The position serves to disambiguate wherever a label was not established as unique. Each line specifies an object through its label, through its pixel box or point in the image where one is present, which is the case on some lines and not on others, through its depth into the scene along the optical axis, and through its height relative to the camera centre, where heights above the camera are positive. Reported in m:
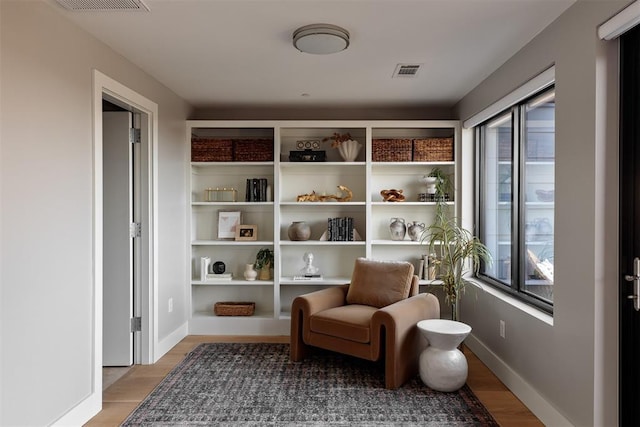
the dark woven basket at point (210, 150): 4.51 +0.67
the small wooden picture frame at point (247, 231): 4.63 -0.18
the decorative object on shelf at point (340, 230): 4.52 -0.16
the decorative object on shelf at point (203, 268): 4.52 -0.56
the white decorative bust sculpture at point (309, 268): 4.55 -0.57
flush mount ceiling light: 2.57 +1.07
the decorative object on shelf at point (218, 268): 4.62 -0.57
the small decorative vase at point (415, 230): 4.53 -0.17
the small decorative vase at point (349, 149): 4.54 +0.68
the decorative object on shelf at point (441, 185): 4.45 +0.30
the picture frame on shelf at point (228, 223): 4.71 -0.09
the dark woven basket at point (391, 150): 4.49 +0.66
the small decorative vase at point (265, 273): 4.61 -0.62
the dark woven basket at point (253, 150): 4.53 +0.67
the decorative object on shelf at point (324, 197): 4.60 +0.18
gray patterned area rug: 2.65 -1.25
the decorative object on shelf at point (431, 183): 4.50 +0.32
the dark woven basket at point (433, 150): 4.45 +0.66
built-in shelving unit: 4.74 +0.05
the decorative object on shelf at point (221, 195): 4.70 +0.21
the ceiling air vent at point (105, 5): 2.23 +1.10
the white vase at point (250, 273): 4.57 -0.62
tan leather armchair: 3.11 -0.80
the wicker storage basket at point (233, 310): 4.53 -1.00
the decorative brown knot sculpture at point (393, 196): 4.55 +0.19
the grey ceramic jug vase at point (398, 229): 4.53 -0.16
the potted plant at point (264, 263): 4.60 -0.52
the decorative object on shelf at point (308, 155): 4.53 +0.62
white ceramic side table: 3.00 -1.02
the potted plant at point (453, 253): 3.78 -0.35
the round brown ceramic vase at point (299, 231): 4.52 -0.17
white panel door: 3.53 -0.18
